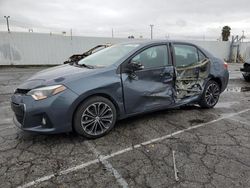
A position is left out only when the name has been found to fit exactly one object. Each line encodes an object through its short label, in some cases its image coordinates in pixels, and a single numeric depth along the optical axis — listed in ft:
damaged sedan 10.54
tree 111.04
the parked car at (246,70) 31.86
